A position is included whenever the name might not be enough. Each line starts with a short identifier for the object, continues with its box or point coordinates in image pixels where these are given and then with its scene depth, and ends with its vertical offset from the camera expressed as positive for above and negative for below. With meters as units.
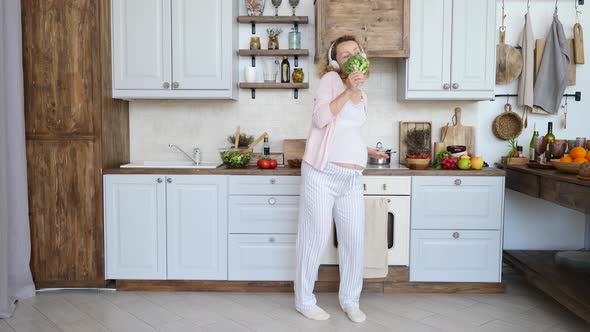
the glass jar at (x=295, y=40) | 3.78 +0.66
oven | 3.41 -0.60
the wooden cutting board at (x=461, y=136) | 3.91 -0.06
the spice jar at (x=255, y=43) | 3.81 +0.64
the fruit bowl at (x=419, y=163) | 3.50 -0.25
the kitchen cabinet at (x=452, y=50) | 3.52 +0.56
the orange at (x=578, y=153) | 2.99 -0.15
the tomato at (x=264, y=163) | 3.48 -0.25
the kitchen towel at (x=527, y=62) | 3.79 +0.51
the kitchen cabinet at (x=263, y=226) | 3.42 -0.69
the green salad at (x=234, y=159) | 3.53 -0.23
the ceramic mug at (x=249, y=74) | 3.81 +0.40
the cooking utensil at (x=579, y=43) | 3.79 +0.65
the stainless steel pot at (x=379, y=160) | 3.73 -0.24
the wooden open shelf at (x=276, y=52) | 3.75 +0.56
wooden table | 2.73 -0.94
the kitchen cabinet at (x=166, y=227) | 3.44 -0.70
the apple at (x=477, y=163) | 3.46 -0.24
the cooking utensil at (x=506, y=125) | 3.90 +0.03
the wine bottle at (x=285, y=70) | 3.83 +0.44
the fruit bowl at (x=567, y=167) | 2.93 -0.23
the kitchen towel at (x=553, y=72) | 3.77 +0.43
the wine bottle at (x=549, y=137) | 3.69 -0.06
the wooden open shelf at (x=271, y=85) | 3.77 +0.32
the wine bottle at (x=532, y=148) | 3.81 -0.15
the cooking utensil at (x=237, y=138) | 3.83 -0.09
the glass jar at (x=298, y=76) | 3.82 +0.39
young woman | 2.83 -0.34
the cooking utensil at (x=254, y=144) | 3.67 -0.13
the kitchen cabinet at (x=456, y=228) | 3.40 -0.69
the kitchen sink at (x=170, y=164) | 3.56 -0.29
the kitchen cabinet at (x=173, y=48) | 3.54 +0.56
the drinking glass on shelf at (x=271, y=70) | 3.88 +0.45
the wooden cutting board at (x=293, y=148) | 3.87 -0.16
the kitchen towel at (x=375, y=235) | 3.39 -0.73
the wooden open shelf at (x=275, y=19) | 3.74 +0.81
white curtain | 3.07 -0.25
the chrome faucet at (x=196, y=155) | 3.85 -0.23
